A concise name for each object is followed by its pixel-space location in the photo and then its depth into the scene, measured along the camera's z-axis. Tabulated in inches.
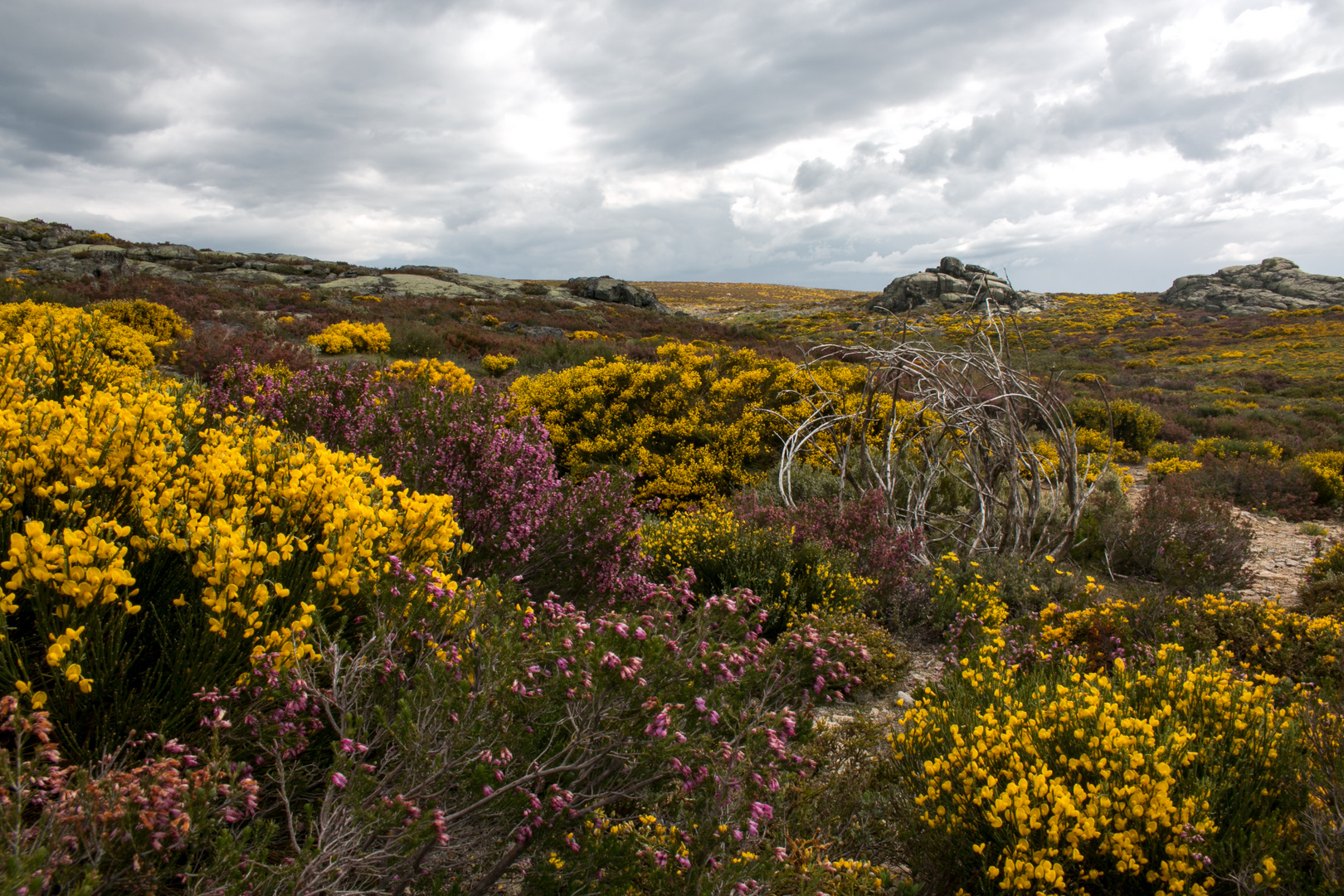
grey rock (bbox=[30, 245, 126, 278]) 1060.5
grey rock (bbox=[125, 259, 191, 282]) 1087.0
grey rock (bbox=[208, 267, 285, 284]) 1210.0
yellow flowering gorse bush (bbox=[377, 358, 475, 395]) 251.6
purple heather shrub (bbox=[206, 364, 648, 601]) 150.8
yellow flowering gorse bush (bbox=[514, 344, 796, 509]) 299.0
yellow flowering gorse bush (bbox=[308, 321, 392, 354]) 522.3
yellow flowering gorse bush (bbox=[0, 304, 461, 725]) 64.8
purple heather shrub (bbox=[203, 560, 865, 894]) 65.1
